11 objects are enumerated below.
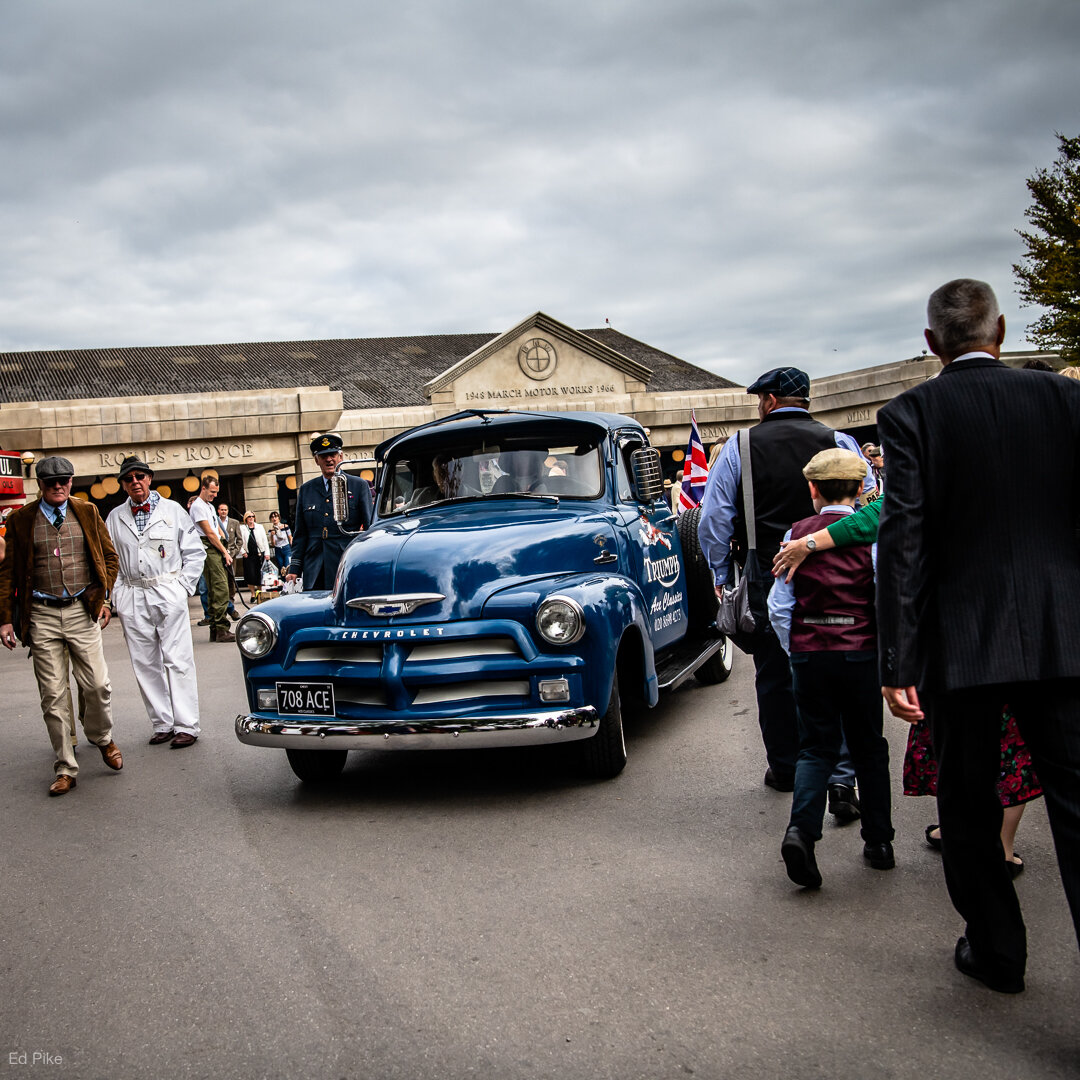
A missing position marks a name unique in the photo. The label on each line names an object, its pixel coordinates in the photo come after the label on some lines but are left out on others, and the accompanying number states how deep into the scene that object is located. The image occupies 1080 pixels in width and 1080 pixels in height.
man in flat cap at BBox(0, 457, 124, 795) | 6.62
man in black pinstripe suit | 2.84
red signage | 23.50
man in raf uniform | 8.73
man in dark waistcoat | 4.95
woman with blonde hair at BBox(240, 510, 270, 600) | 22.02
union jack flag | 16.05
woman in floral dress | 3.69
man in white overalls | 7.63
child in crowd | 3.99
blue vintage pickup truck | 5.23
